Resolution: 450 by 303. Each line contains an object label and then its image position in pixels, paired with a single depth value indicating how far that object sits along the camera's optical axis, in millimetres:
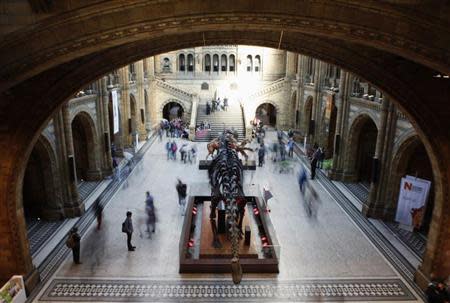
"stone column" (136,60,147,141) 24538
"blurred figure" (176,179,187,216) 13050
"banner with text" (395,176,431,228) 10969
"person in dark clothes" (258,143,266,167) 19094
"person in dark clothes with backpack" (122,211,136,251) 10273
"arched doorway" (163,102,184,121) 36562
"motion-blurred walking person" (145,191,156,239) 11289
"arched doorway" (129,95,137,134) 23688
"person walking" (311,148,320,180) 17234
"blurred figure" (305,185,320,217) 13344
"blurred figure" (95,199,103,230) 11641
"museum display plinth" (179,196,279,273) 9391
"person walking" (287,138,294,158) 21055
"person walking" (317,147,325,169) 18483
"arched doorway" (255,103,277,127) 35594
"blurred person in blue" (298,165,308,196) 14930
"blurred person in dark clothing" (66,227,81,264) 9539
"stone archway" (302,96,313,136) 24984
